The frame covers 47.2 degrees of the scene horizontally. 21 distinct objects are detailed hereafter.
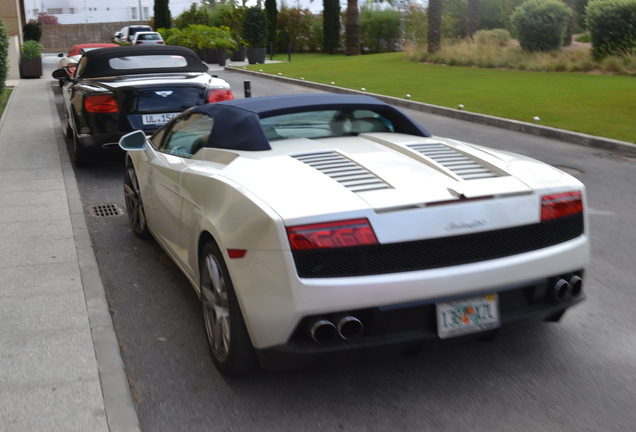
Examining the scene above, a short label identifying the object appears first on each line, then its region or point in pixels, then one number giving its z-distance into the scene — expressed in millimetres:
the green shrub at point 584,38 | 35250
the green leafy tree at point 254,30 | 37406
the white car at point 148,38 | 40431
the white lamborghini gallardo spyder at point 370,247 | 3117
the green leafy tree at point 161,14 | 49219
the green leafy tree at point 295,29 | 46188
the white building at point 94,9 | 102188
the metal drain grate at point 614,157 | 9789
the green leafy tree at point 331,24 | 42781
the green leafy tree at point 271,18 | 44531
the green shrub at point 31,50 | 27906
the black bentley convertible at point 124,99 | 8688
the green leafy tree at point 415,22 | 38594
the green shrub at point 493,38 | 28522
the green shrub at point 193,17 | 44500
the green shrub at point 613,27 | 21750
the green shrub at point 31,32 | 47156
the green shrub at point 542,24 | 25156
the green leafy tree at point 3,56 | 19125
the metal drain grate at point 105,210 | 7480
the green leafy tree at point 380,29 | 41469
